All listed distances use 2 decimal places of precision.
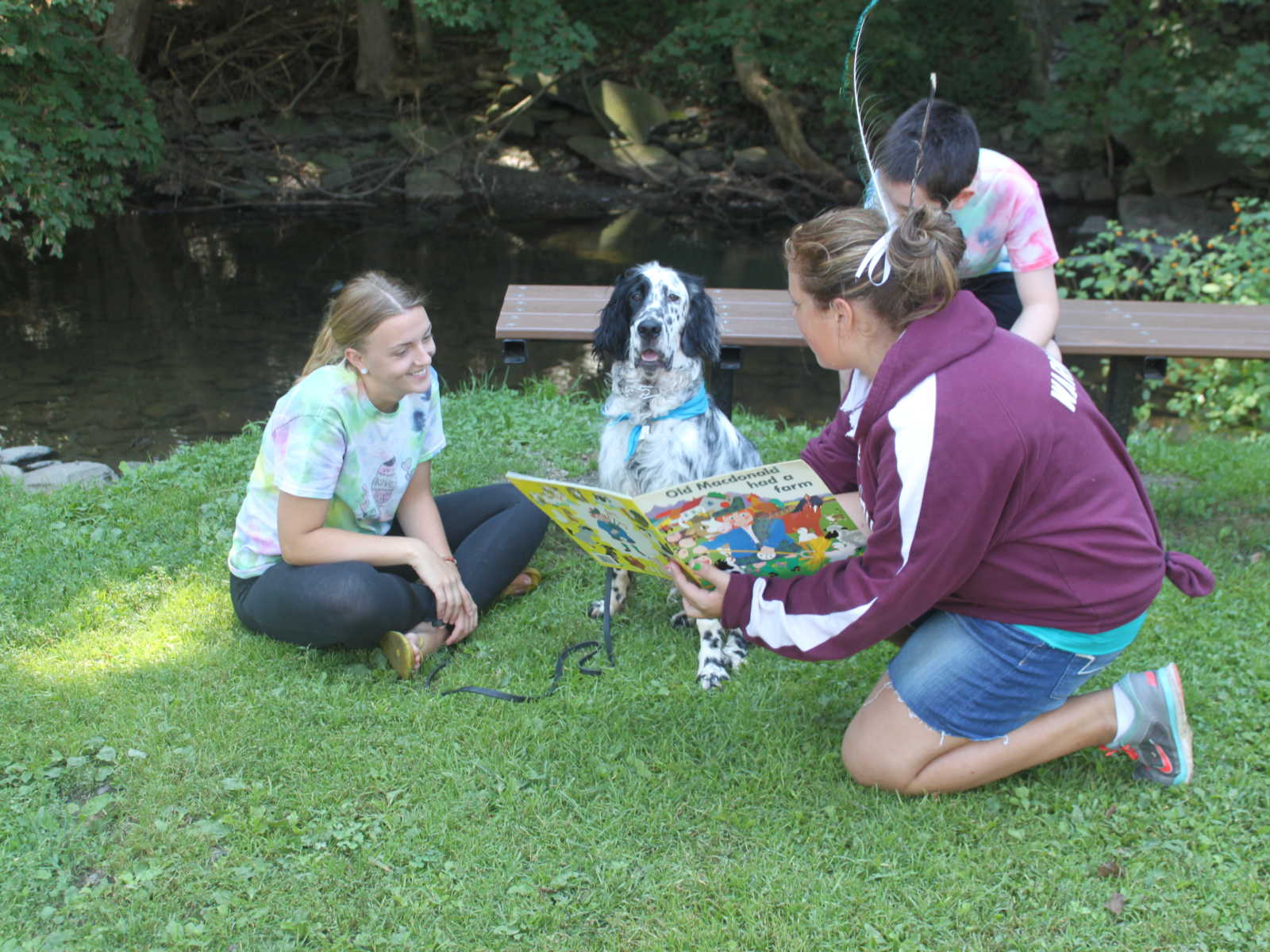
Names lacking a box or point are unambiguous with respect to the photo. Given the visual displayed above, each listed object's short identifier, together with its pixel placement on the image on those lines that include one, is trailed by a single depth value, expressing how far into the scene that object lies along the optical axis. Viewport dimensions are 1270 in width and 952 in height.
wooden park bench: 4.15
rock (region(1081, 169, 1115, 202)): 13.77
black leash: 3.18
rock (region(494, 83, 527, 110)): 15.09
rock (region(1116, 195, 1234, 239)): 12.12
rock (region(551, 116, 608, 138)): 14.98
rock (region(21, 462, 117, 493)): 5.21
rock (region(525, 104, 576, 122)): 15.00
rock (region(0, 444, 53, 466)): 5.80
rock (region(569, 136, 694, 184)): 14.35
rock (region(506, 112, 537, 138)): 14.84
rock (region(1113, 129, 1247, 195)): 12.11
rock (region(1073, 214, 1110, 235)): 12.35
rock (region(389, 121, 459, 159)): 14.26
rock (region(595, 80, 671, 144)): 14.52
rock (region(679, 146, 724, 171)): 14.53
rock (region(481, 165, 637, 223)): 13.79
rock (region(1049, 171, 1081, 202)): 13.91
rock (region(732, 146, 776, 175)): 14.38
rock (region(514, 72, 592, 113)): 14.91
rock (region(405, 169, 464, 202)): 13.98
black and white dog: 3.48
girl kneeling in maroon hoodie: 2.24
